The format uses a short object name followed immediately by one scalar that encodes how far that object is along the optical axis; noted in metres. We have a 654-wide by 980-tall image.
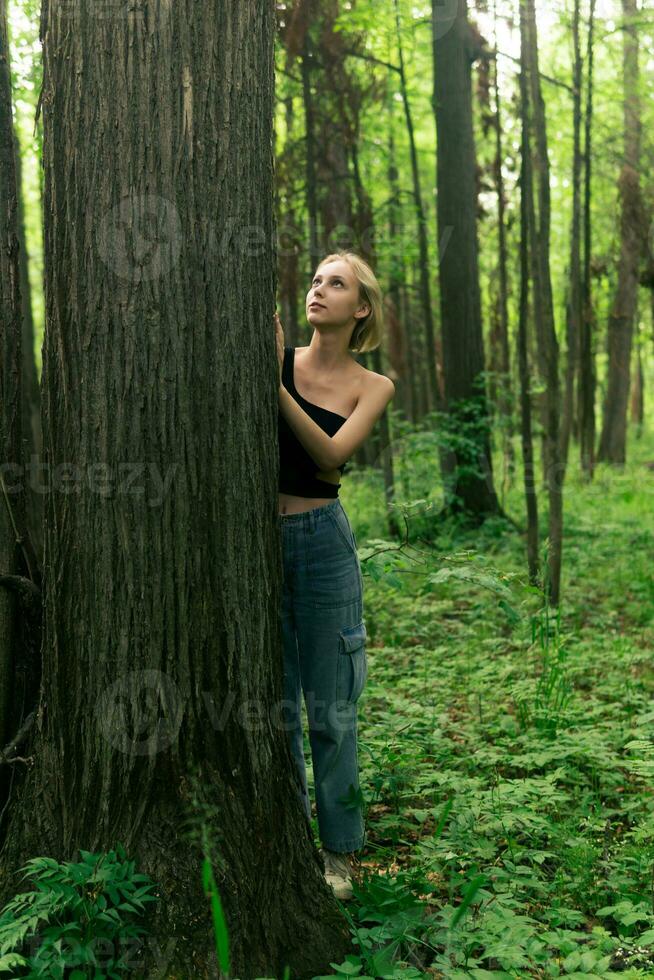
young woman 3.02
